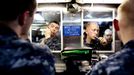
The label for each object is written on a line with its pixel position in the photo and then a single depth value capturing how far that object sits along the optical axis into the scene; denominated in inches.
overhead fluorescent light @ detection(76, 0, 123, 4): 205.8
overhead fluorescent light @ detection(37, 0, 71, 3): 210.0
